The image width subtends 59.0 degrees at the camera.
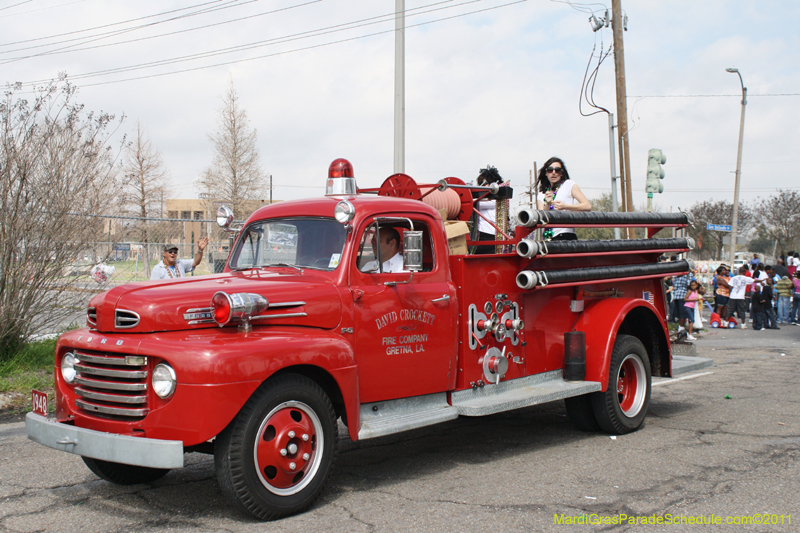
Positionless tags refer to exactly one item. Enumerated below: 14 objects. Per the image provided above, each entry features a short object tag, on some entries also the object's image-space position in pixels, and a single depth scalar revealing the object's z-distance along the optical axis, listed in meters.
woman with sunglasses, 7.31
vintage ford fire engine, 4.20
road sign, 21.48
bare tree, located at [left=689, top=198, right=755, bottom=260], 51.44
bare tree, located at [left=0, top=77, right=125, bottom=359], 8.66
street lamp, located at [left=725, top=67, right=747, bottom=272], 29.44
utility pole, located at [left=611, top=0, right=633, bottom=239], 15.65
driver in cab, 5.45
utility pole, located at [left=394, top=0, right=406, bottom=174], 11.42
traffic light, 13.49
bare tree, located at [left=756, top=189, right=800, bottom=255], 49.78
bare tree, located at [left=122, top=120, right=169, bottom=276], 34.09
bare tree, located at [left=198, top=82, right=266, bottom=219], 36.75
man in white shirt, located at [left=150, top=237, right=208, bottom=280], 9.04
